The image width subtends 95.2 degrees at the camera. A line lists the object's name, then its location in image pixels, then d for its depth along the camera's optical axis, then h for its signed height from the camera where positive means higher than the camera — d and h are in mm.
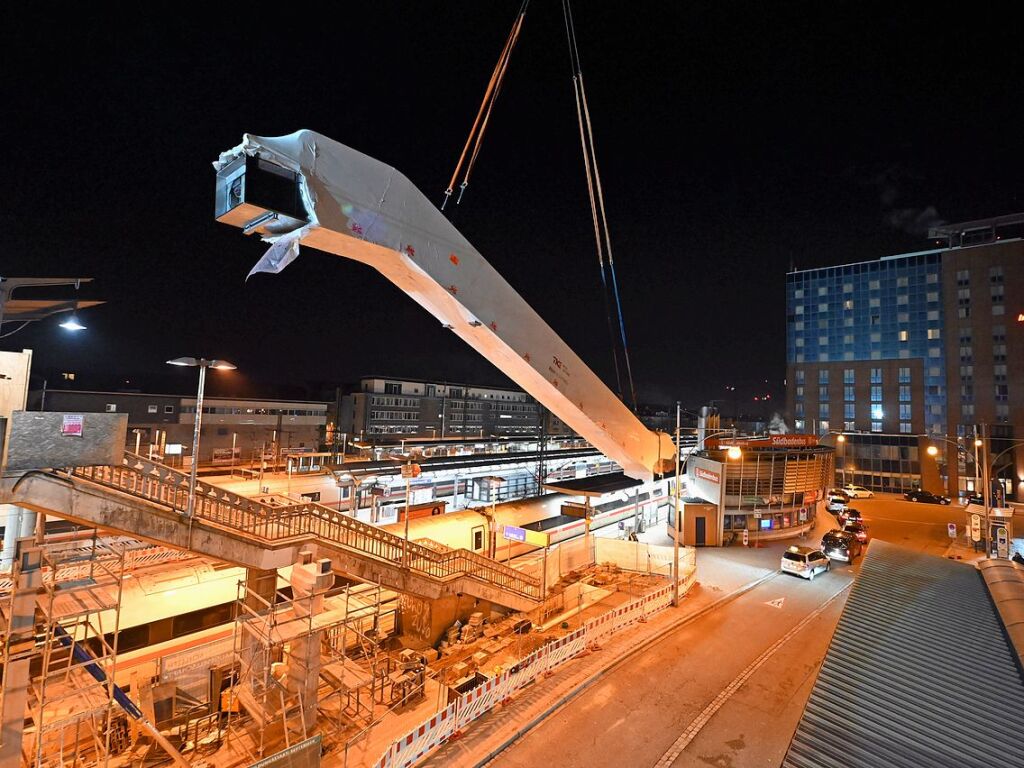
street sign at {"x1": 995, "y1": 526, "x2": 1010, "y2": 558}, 20859 -4708
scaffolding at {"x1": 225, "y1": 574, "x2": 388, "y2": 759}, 9747 -6298
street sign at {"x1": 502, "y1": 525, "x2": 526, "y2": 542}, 19859 -5008
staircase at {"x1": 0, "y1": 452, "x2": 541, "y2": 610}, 7508 -2557
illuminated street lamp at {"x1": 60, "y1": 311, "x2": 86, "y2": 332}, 10102 +1510
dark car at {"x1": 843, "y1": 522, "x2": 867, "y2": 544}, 26559 -5757
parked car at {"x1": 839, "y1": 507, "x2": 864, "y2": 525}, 31367 -5975
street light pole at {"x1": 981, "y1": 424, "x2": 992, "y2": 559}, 19669 -2738
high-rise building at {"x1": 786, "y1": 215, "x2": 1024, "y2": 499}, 49531 +9112
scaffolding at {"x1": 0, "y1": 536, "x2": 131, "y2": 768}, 6895 -4364
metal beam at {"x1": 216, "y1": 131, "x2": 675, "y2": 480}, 6711 +2828
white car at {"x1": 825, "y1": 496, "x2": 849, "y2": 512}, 37438 -6068
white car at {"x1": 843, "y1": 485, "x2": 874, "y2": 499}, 45509 -6037
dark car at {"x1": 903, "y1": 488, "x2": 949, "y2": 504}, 43422 -5946
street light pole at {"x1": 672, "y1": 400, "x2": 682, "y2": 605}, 17266 -5619
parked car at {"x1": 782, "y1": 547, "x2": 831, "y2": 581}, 21266 -6168
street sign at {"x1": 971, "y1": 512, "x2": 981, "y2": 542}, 23656 -4617
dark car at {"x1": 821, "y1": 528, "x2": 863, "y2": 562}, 24359 -6138
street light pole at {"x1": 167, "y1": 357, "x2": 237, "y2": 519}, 8391 +662
